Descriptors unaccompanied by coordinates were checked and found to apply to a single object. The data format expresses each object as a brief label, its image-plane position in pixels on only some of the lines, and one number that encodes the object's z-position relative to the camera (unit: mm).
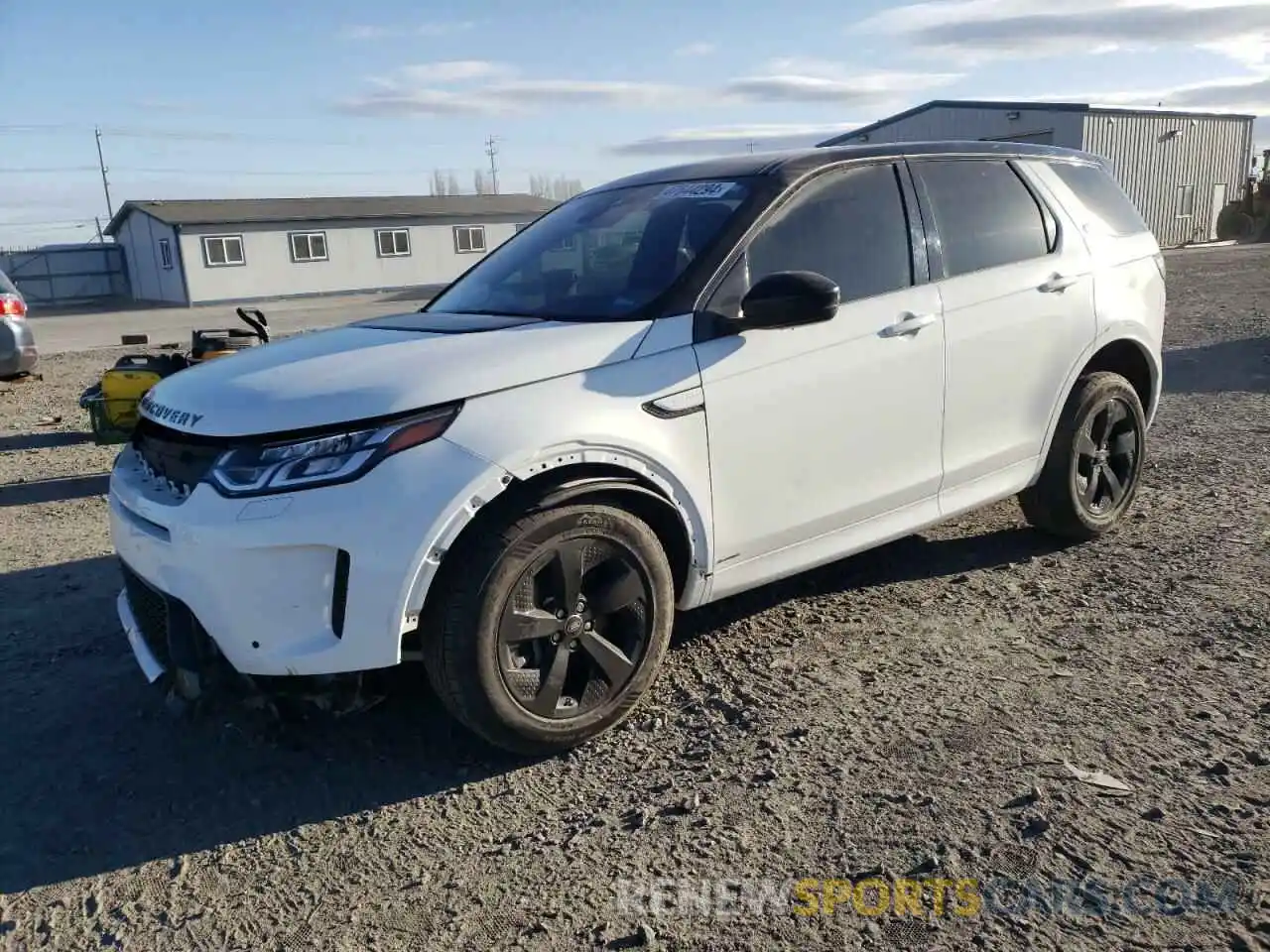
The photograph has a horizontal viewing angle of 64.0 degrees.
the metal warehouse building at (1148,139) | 32188
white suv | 2898
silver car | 10617
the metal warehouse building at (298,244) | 37875
